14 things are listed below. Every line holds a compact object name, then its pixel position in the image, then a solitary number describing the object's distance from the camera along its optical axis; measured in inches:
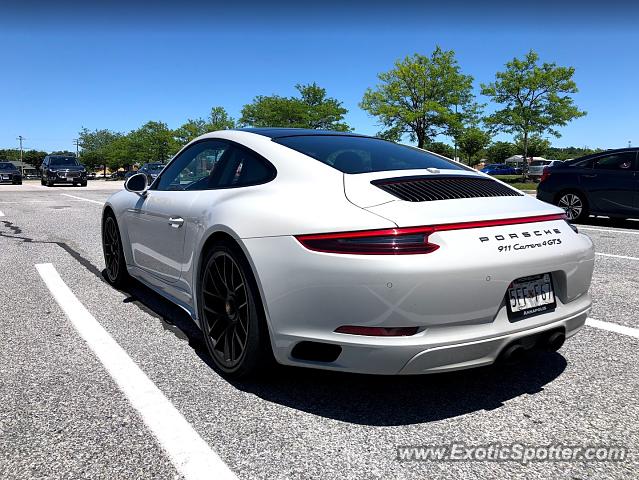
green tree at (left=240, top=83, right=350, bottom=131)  2068.2
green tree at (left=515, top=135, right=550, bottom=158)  2850.9
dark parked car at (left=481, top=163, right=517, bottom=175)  2455.8
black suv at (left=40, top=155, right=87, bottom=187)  1208.8
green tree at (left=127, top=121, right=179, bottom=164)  2896.2
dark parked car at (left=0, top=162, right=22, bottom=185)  1318.9
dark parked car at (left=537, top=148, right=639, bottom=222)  388.5
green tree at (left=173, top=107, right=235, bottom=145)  2778.1
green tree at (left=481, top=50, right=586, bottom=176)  1524.4
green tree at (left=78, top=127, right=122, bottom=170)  5315.0
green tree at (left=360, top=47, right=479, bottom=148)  1765.5
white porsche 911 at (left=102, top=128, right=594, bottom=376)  90.4
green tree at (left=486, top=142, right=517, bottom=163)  3411.9
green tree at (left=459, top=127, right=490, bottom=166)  1745.8
